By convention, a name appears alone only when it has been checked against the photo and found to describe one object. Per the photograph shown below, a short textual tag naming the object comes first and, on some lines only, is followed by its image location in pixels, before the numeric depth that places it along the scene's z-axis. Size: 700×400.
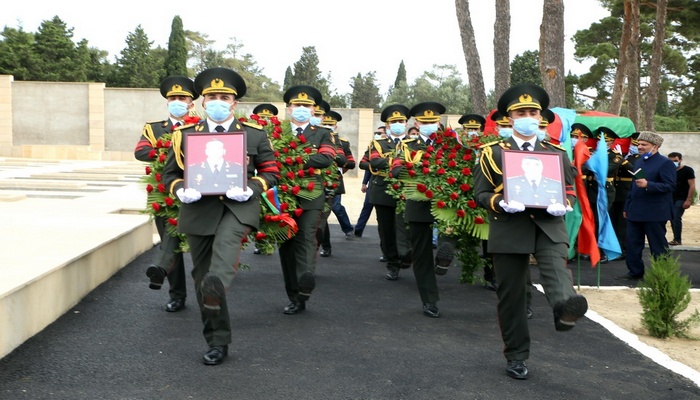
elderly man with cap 10.40
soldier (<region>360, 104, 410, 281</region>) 9.93
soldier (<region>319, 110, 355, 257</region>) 11.18
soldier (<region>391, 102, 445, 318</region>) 7.58
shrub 7.11
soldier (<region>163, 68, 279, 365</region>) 5.48
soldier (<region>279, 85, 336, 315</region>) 7.52
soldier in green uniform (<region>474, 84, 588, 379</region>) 5.38
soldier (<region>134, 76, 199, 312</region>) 7.20
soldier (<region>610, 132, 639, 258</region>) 13.38
